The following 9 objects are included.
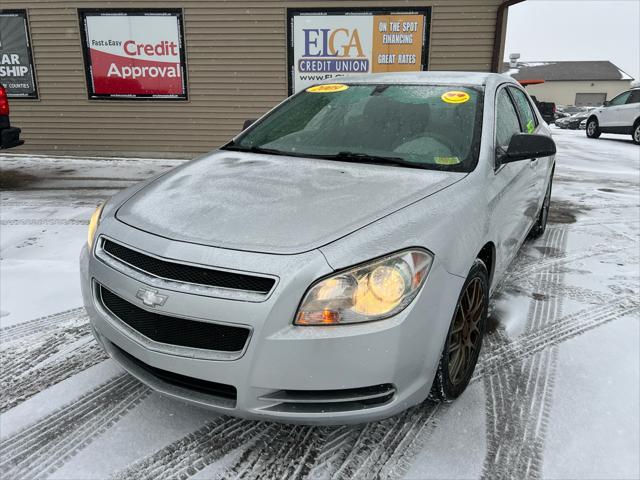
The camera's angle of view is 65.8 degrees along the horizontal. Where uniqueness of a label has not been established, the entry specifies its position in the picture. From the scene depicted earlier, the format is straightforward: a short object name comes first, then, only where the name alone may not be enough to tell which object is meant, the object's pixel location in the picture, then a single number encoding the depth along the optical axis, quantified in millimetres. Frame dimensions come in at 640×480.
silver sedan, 1683
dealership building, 9016
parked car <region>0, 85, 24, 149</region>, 6484
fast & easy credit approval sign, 9289
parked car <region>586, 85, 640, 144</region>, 15688
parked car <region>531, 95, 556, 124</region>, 19572
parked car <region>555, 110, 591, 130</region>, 25219
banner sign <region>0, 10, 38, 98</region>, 9484
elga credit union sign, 9023
